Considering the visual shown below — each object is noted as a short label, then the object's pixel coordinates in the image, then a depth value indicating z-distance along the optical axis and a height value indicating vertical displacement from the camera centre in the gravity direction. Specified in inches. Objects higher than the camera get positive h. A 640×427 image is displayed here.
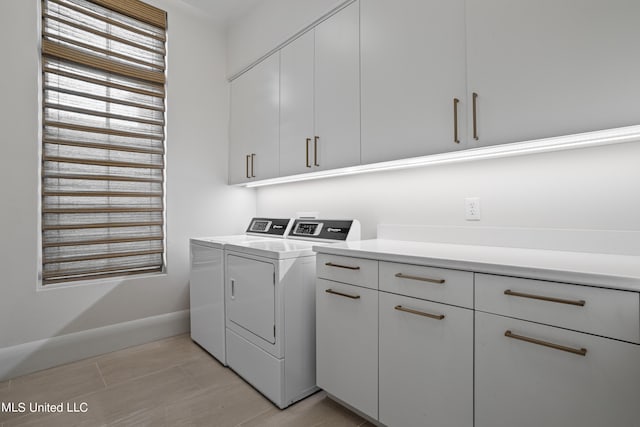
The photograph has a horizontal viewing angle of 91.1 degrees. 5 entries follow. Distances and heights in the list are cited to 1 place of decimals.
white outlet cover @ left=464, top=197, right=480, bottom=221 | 66.8 +0.9
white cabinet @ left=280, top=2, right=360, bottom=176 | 74.5 +30.4
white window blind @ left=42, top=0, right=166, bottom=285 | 87.7 +23.0
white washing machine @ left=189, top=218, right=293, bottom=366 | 86.5 -21.4
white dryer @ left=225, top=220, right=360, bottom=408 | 66.8 -23.5
